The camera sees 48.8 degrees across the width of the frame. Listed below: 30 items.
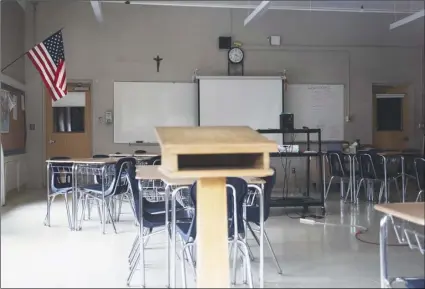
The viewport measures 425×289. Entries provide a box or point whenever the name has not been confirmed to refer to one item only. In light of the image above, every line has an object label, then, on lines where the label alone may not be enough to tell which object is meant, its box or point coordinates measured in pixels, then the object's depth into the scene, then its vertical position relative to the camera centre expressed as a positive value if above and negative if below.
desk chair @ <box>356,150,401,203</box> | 6.85 -0.58
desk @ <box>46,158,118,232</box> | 5.24 -0.45
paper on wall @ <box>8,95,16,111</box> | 7.61 +0.46
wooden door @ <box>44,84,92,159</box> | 8.93 +0.12
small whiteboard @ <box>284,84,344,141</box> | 9.30 +0.44
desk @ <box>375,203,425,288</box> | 2.09 -0.39
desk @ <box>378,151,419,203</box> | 6.72 -0.52
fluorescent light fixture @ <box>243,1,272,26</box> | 7.26 +1.96
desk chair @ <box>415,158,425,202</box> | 5.84 -0.56
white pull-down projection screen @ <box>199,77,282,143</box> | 8.90 +0.55
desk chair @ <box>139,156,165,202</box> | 4.71 -0.63
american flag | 6.77 +1.00
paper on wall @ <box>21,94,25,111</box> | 8.55 +0.53
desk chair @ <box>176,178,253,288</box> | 2.97 -0.66
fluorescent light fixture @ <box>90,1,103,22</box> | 7.27 +1.97
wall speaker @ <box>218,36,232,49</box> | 9.09 +1.70
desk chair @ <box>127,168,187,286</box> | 3.43 -0.66
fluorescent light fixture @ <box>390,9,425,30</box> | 7.68 +1.90
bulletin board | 7.30 +0.19
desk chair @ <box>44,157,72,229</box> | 5.48 -0.62
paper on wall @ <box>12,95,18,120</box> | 7.95 +0.39
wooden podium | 2.04 -0.28
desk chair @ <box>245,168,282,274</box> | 3.63 -0.65
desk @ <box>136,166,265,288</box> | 2.99 -0.43
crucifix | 9.01 +1.35
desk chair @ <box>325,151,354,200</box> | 7.58 -0.63
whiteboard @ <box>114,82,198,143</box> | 8.95 +0.42
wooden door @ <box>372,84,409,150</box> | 9.89 +0.25
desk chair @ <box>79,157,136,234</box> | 5.02 -0.65
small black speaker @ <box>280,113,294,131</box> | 8.02 +0.16
